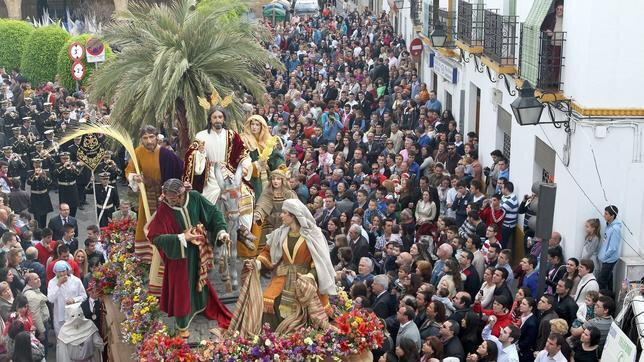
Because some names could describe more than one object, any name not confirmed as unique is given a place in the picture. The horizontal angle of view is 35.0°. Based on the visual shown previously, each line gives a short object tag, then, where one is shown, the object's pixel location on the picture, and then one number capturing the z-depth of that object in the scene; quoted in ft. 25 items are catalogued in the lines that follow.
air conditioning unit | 44.06
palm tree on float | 42.50
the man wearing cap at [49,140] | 70.54
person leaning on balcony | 49.75
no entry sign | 91.56
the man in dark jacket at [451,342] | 35.04
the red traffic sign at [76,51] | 84.94
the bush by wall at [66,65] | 95.01
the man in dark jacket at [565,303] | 38.45
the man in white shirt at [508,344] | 34.12
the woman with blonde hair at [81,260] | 46.73
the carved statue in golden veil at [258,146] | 40.50
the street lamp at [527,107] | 37.42
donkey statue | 36.99
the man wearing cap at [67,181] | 63.47
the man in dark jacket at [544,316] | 35.60
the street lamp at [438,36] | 71.41
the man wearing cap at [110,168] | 61.26
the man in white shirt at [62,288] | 43.04
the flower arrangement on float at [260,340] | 31.04
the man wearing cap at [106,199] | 60.08
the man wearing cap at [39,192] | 61.72
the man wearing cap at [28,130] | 71.51
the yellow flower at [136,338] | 33.42
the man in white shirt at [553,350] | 33.12
